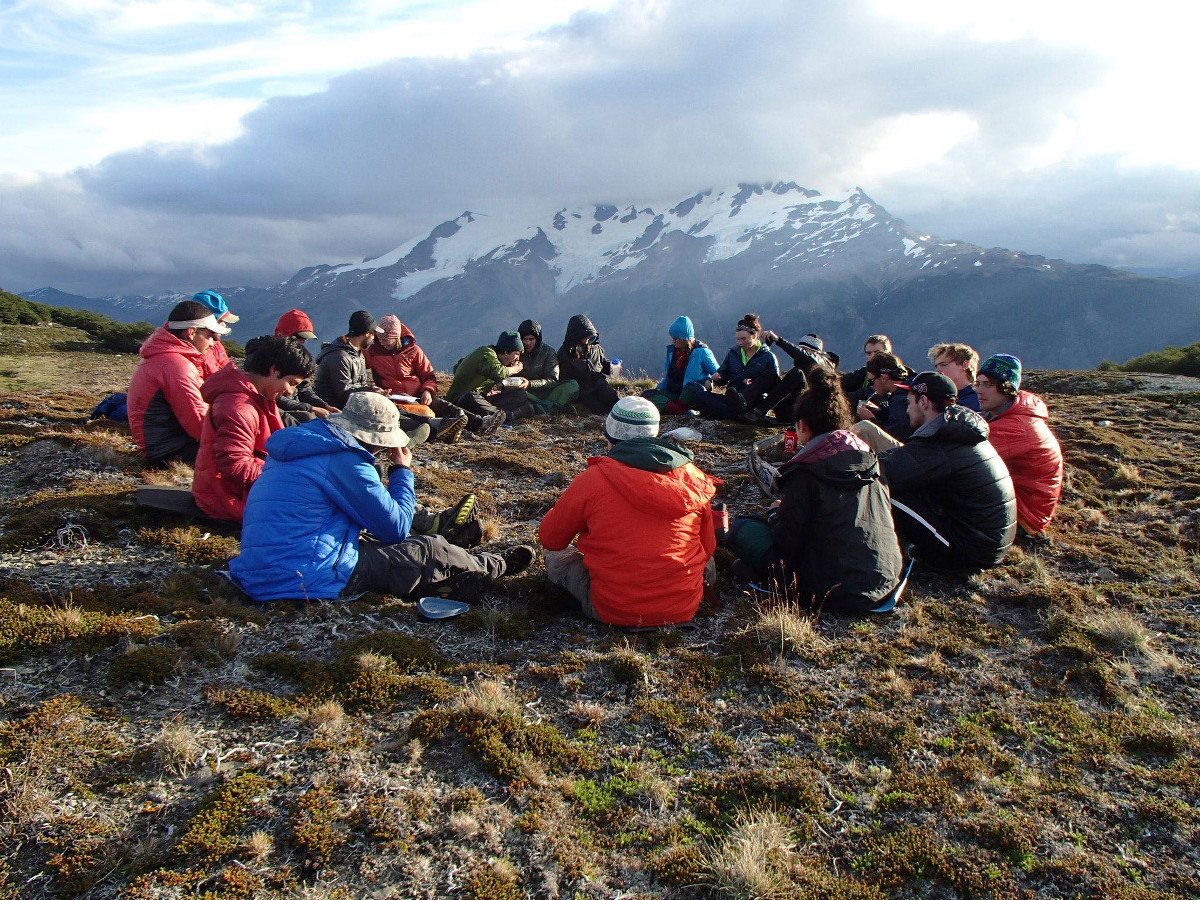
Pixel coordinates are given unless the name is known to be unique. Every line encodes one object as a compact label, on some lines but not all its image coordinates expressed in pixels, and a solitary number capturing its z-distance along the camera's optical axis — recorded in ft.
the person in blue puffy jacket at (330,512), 19.63
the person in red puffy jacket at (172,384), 28.09
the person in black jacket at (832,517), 20.93
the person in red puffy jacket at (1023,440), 27.22
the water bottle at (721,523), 23.67
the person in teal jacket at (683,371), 49.67
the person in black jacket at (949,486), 23.44
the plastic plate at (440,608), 21.08
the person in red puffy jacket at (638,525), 19.95
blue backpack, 38.68
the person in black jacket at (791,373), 40.88
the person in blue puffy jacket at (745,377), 47.09
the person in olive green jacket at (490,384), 45.29
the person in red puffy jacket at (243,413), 23.86
